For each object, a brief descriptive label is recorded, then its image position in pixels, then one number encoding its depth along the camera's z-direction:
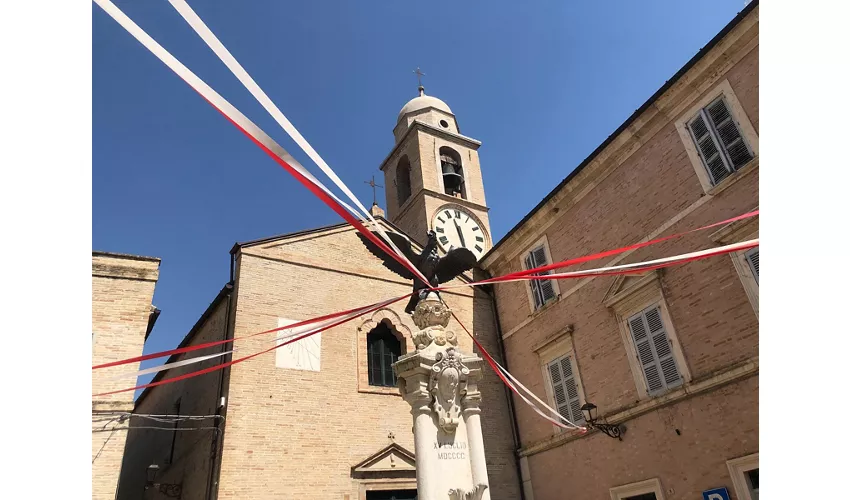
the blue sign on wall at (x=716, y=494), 8.97
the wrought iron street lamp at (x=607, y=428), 11.17
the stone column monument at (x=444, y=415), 5.52
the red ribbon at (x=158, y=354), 5.16
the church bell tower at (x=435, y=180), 20.73
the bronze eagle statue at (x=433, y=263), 6.75
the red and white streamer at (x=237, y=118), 3.35
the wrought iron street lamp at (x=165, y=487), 11.19
